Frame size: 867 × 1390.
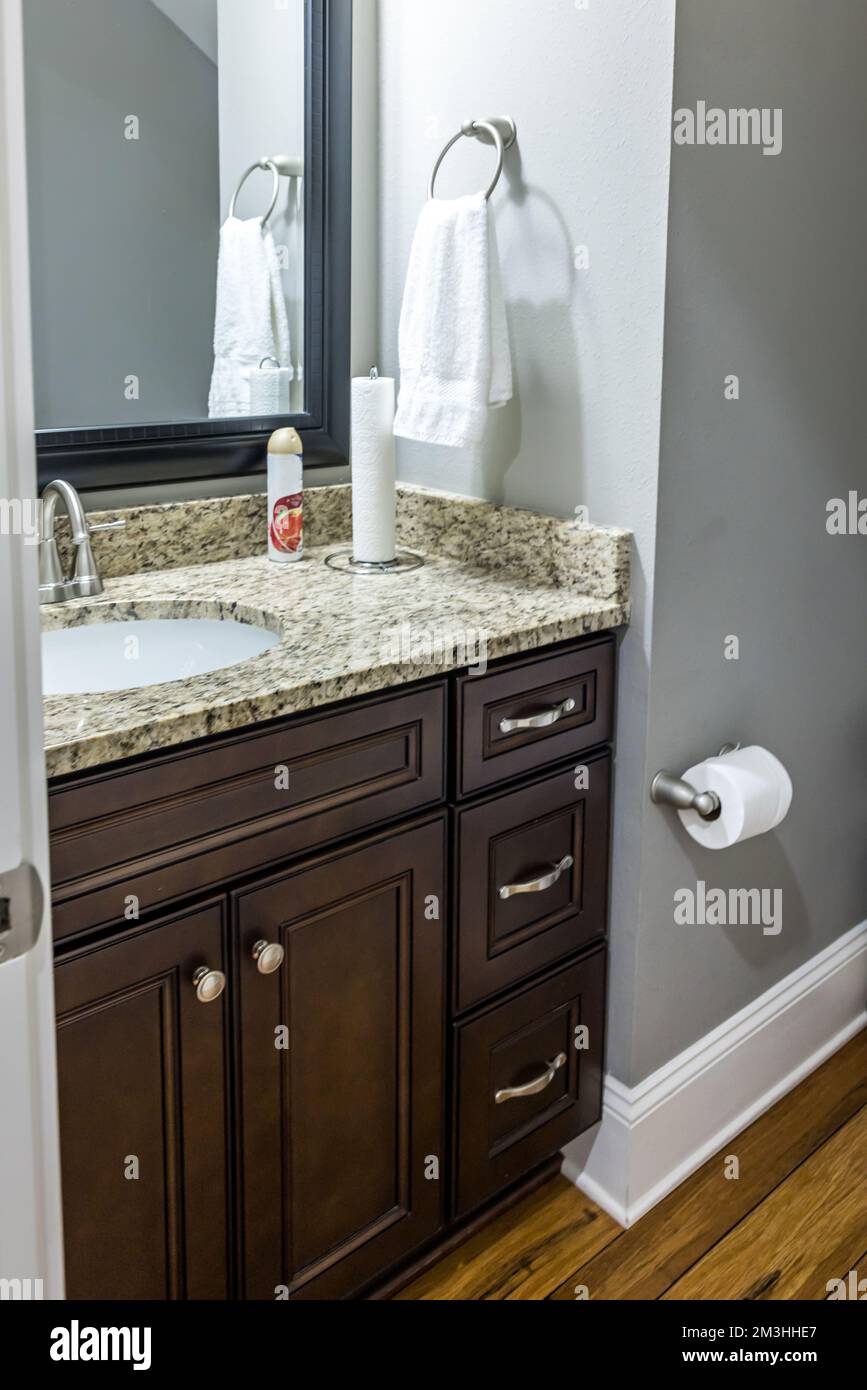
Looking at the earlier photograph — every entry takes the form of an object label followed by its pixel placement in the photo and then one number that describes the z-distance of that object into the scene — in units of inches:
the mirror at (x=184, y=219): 61.2
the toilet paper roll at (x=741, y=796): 65.7
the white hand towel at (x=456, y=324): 63.2
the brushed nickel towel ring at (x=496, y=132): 63.9
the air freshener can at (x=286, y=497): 68.3
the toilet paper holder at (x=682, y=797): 65.6
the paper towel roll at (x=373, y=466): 69.0
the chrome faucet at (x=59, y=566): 60.1
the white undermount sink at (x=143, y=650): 59.2
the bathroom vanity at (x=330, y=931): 46.5
